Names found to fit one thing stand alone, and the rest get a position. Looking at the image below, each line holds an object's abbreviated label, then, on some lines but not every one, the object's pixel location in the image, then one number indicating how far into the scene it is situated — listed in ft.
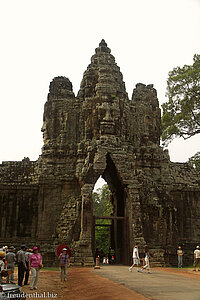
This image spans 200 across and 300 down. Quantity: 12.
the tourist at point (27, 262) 36.27
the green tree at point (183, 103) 82.05
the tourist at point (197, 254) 53.29
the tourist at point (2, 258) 25.64
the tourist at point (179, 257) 60.85
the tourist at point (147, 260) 47.94
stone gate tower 63.00
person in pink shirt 32.09
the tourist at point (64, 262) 39.35
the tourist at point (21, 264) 34.35
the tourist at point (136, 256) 49.67
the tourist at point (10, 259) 35.70
